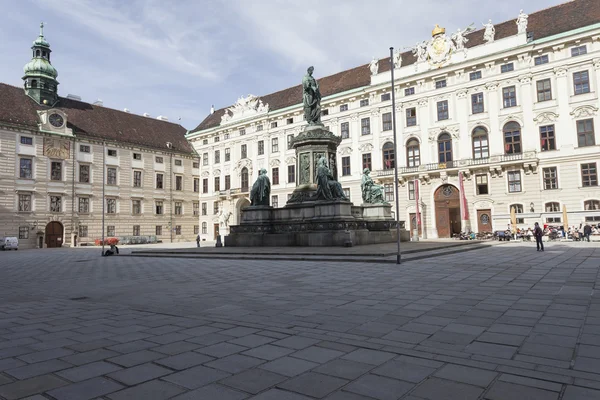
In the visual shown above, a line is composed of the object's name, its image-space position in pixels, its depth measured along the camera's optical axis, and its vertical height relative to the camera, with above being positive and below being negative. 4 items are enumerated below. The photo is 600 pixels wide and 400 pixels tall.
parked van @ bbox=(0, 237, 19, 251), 38.41 -0.52
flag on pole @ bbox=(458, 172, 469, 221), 37.59 +1.12
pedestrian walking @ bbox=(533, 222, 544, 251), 18.59 -0.90
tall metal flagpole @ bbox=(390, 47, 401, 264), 13.20 -1.19
